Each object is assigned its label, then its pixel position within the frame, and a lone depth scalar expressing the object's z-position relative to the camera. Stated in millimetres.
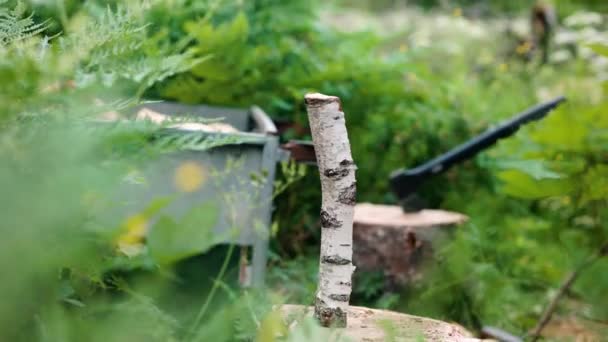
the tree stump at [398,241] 3189
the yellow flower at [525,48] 8180
